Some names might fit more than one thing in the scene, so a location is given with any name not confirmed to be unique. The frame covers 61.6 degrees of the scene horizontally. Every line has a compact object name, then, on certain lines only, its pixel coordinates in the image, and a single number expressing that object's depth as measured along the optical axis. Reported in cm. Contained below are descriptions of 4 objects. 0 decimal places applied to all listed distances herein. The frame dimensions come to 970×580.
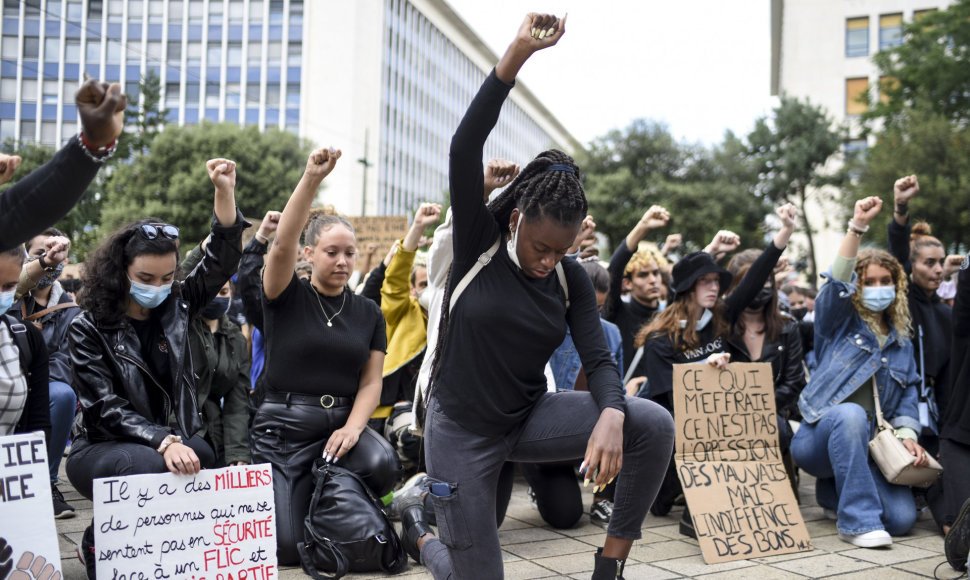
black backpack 425
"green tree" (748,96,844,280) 3334
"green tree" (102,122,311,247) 3347
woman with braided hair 305
